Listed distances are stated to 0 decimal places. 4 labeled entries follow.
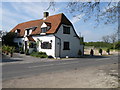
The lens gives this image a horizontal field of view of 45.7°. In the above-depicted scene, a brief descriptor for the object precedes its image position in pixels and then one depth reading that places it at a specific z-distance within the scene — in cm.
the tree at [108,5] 630
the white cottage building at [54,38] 2522
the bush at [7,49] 2591
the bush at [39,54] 2399
